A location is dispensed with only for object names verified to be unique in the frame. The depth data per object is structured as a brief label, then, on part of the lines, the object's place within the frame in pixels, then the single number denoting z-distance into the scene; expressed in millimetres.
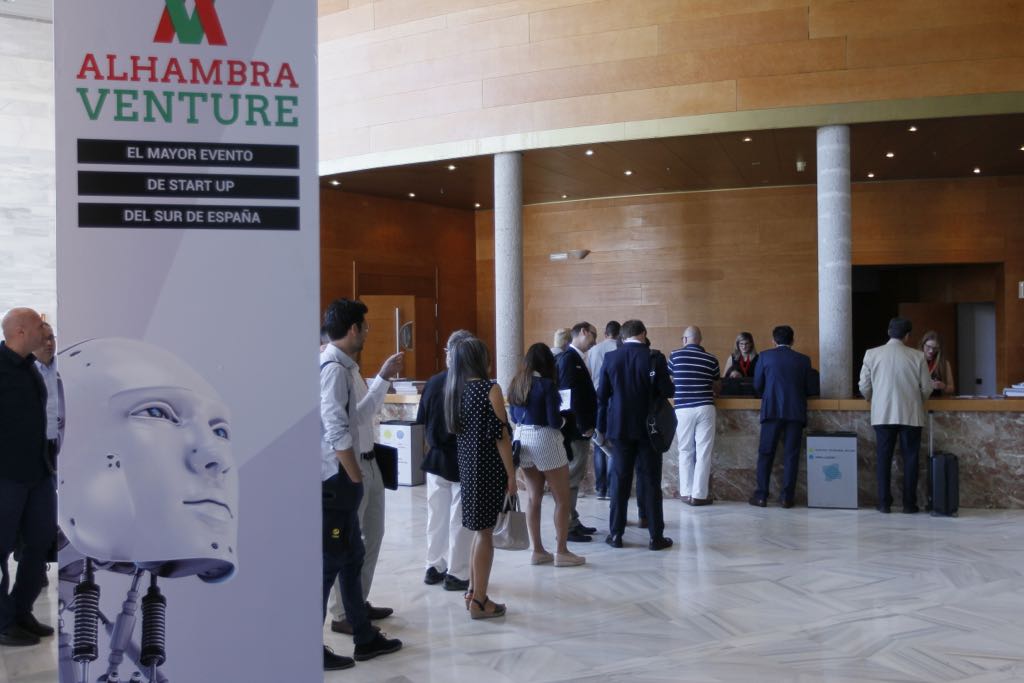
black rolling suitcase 8016
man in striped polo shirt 8719
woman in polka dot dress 4957
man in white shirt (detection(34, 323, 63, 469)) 5109
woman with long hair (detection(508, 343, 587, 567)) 6070
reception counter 8320
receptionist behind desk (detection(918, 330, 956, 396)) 9086
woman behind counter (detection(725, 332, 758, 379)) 10633
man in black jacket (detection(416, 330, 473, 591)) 5527
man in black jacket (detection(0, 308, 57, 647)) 4793
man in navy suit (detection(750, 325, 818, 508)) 8484
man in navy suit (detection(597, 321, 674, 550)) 6883
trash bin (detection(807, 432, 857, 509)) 8469
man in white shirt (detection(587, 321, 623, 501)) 8859
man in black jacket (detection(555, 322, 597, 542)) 6809
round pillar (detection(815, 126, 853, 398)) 8891
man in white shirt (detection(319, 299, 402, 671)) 4180
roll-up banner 2215
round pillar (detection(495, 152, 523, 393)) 10117
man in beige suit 8148
